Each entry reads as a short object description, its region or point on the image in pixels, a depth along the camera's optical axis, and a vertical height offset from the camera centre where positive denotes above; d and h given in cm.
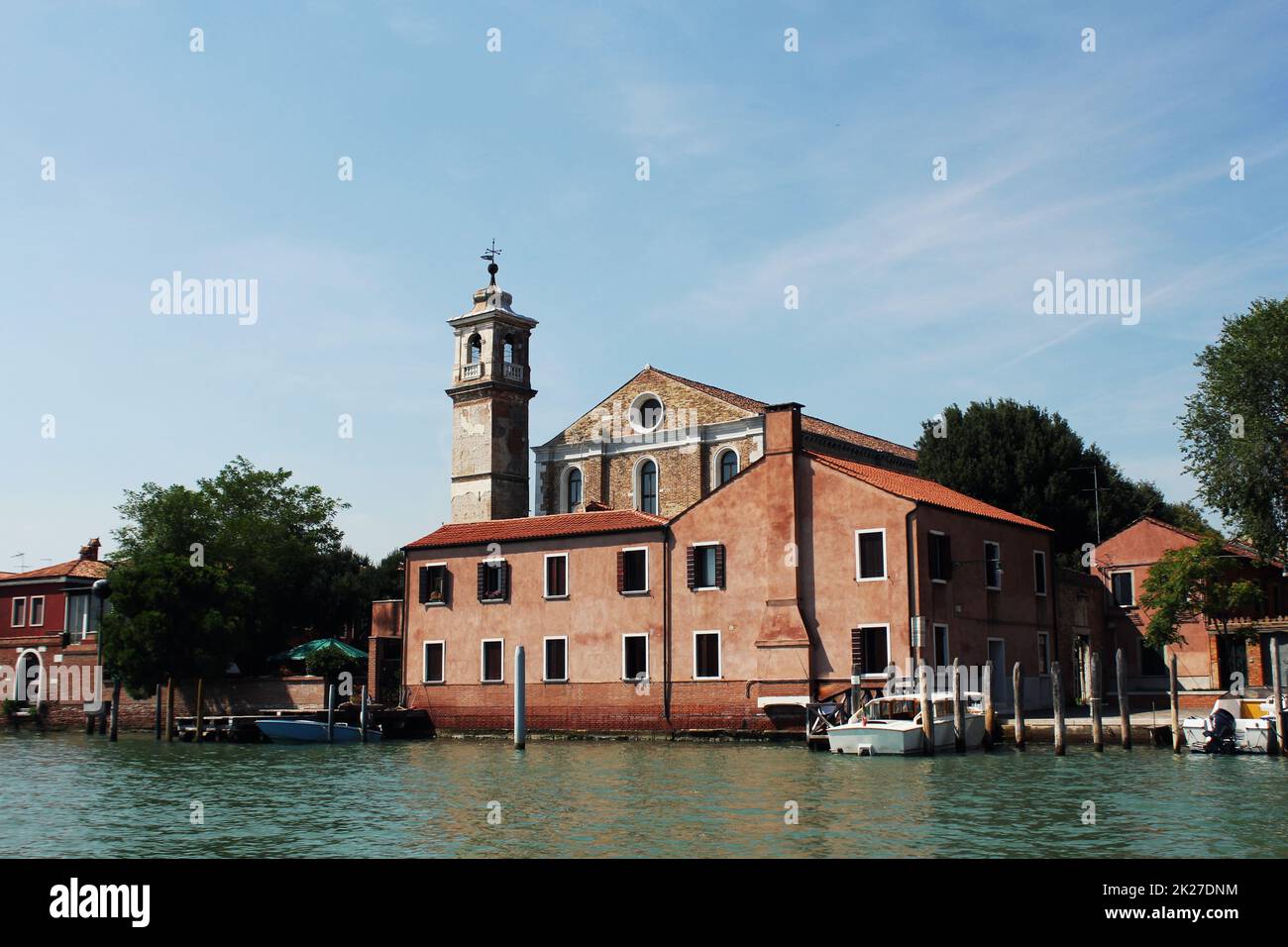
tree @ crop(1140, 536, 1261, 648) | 3766 +88
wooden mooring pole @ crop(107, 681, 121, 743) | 4125 -221
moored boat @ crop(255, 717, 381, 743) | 3775 -304
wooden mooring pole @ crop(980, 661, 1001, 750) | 2900 -219
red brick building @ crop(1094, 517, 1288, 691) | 3934 -16
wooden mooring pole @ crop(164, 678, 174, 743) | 4009 -258
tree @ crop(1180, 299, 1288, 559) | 3684 +561
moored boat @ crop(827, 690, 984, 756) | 2791 -234
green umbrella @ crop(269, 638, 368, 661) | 4481 -64
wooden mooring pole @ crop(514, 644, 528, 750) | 3331 -189
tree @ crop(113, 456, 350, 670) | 4969 +396
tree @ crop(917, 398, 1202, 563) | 4972 +619
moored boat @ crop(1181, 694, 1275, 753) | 2680 -243
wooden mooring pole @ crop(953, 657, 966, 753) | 2836 -226
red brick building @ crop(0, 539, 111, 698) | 4969 +75
